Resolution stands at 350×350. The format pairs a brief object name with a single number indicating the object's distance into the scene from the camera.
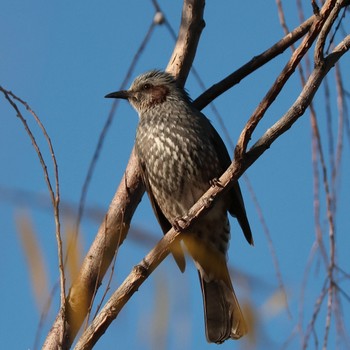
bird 8.87
